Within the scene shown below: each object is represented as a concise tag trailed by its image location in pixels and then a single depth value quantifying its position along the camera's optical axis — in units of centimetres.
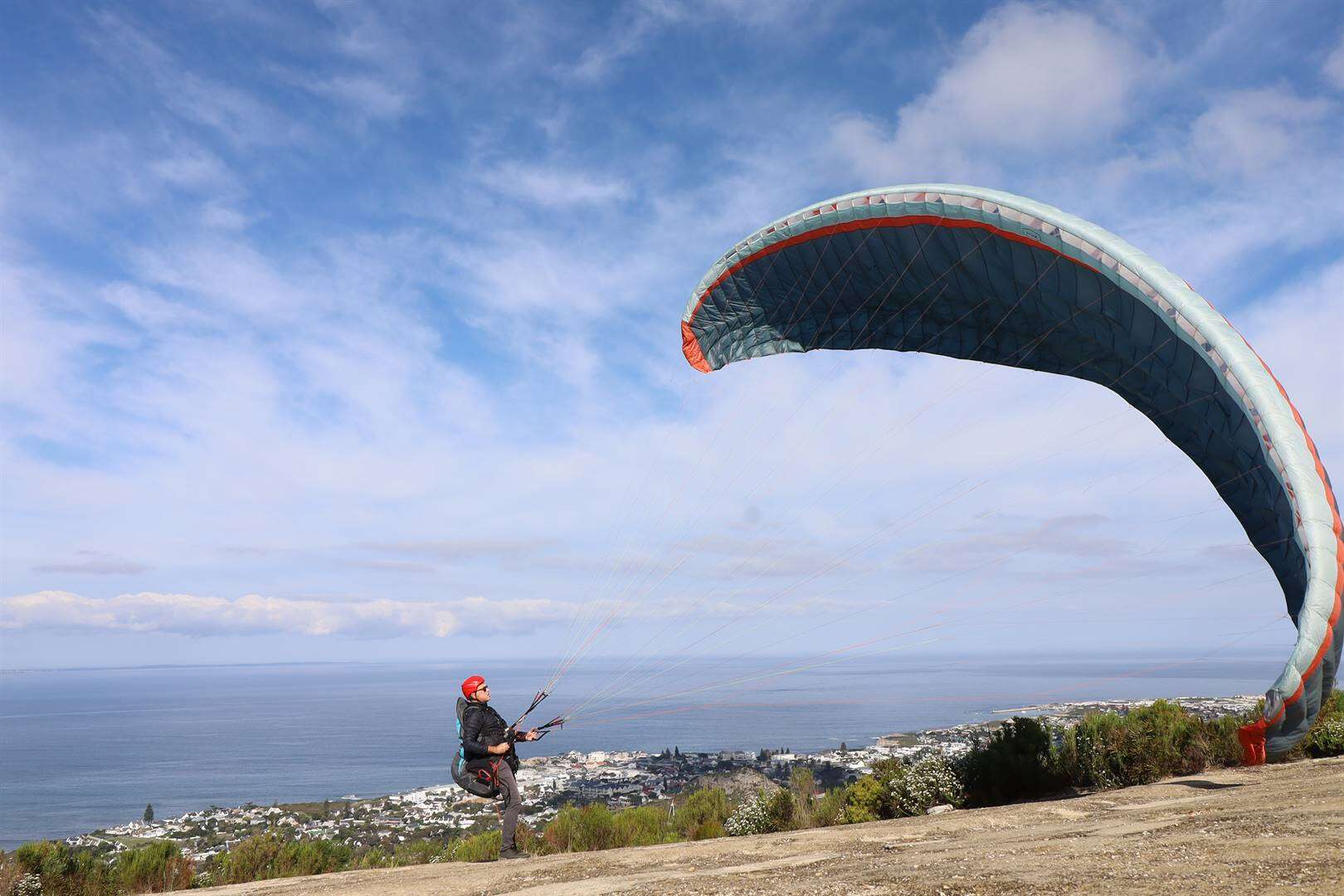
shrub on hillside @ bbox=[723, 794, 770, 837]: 1109
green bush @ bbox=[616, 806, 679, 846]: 1136
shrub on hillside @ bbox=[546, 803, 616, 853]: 1133
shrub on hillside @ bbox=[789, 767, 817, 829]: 1100
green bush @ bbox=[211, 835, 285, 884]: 1016
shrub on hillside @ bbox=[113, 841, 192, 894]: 975
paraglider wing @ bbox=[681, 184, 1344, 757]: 690
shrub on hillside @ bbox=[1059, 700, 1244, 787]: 1064
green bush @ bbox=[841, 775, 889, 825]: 1076
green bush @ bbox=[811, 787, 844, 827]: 1101
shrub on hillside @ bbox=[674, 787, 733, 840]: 1168
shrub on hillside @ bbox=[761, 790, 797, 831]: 1118
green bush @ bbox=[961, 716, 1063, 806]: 1065
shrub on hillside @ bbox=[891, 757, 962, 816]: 1057
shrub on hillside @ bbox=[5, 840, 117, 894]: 957
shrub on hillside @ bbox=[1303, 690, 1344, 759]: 1042
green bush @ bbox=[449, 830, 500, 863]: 1038
